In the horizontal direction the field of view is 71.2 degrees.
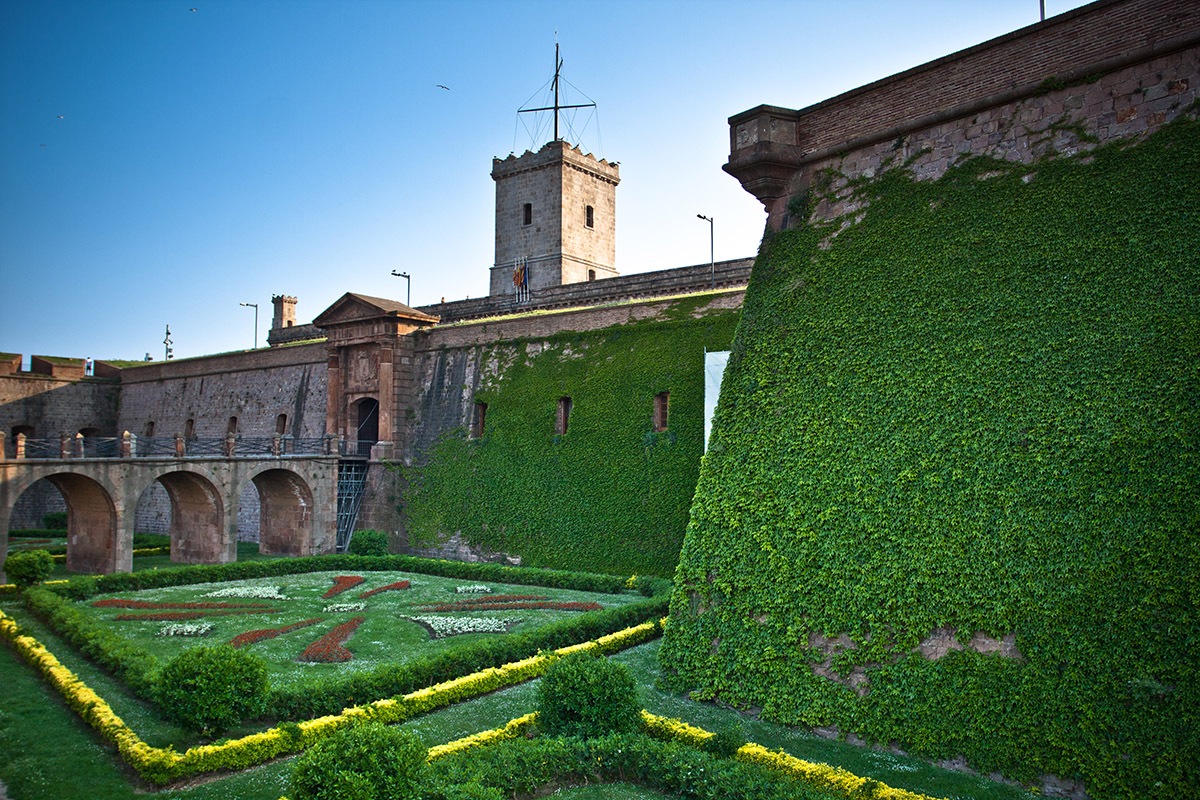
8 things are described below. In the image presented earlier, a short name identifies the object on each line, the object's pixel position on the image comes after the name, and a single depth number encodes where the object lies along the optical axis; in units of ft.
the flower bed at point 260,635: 48.85
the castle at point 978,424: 27.37
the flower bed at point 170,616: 54.90
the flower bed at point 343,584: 65.57
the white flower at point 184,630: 51.08
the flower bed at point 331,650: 45.34
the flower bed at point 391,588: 65.05
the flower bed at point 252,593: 63.72
